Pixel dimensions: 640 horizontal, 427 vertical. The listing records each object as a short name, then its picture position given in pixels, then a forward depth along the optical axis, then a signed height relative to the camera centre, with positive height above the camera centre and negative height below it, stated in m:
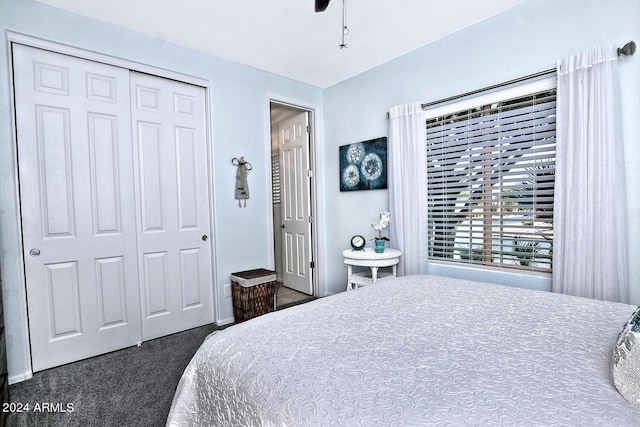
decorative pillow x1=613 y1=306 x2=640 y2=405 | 0.73 -0.41
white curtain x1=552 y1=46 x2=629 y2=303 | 1.88 +0.08
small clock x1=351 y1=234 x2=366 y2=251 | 3.08 -0.41
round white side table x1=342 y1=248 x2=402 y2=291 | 2.82 -0.55
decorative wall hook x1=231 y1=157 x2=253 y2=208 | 3.17 +0.24
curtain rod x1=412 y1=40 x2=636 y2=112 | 1.84 +0.86
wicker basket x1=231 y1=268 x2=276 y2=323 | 2.94 -0.86
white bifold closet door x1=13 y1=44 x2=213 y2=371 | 2.23 +0.02
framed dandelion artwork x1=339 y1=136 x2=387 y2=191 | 3.24 +0.39
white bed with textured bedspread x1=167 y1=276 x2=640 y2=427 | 0.72 -0.48
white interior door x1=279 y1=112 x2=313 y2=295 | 3.97 +0.00
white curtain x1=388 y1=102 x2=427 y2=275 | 2.84 +0.15
